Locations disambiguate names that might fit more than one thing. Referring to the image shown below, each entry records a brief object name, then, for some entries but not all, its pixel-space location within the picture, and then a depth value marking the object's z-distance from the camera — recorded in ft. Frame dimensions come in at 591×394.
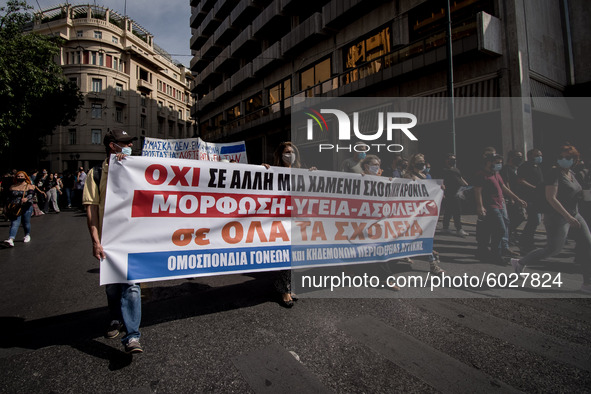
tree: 50.62
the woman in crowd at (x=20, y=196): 23.45
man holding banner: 8.45
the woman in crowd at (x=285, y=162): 11.91
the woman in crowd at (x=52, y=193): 47.53
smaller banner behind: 40.70
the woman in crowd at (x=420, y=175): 15.56
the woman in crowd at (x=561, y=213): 13.83
